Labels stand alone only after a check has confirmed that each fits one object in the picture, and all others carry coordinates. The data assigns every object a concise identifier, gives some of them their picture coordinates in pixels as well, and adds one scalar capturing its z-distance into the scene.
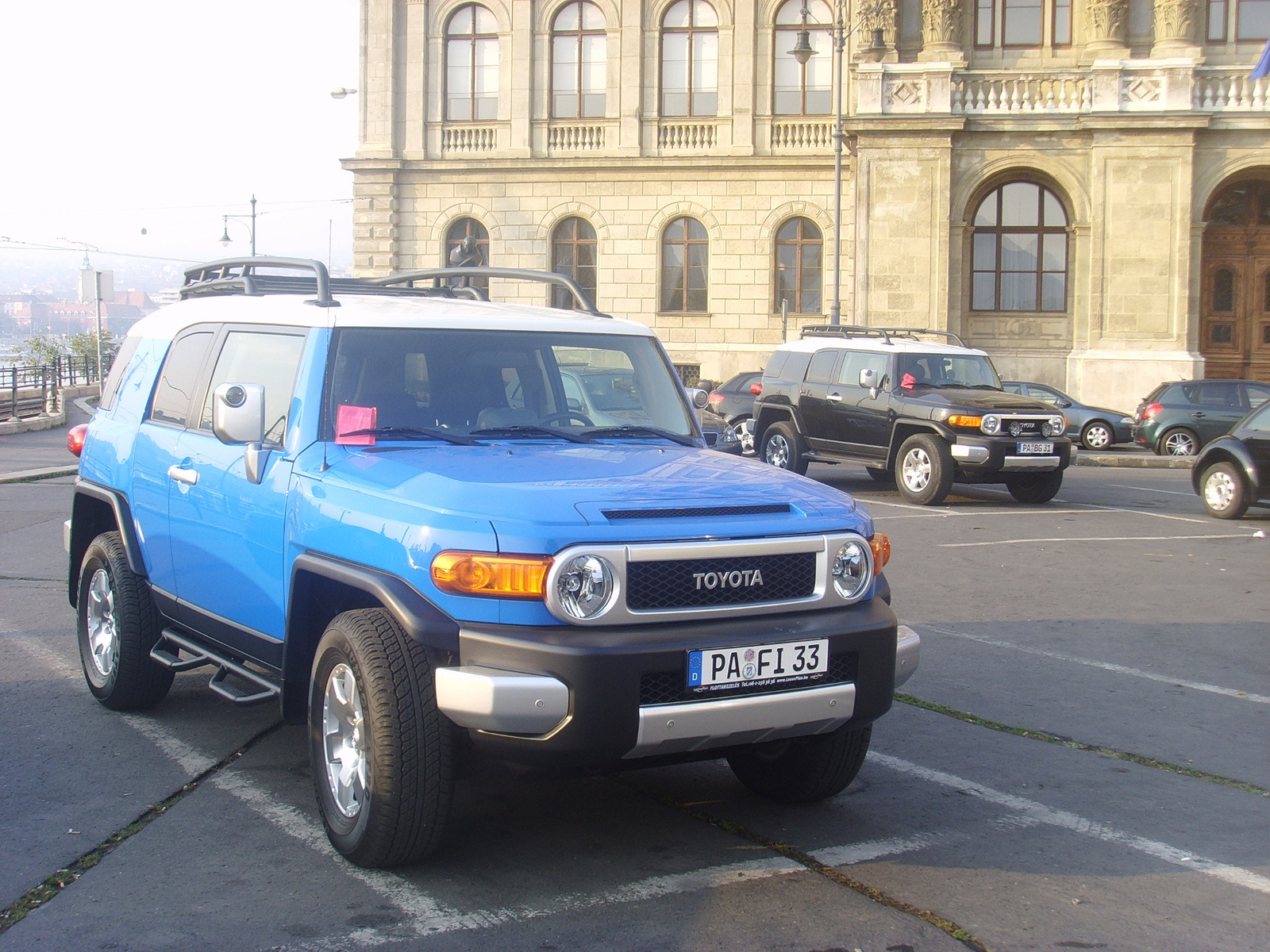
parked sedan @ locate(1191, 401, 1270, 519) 14.02
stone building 30.12
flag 19.81
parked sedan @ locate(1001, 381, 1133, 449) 25.17
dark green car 22.50
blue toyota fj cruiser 3.91
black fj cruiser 15.04
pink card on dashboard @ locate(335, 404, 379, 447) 4.84
